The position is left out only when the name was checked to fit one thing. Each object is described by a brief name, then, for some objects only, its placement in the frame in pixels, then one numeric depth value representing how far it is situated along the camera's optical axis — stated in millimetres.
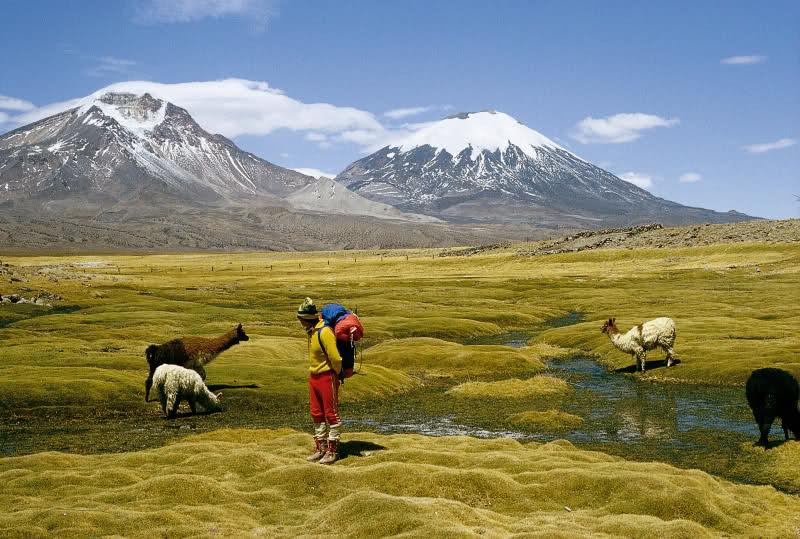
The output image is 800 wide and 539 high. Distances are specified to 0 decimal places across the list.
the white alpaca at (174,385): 33719
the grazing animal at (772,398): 24969
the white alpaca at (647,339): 46000
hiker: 20172
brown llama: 35812
